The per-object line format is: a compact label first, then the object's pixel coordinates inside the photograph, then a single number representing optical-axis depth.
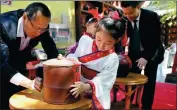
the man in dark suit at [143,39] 2.83
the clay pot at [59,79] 1.39
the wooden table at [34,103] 1.43
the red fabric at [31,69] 1.94
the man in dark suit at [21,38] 1.75
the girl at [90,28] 2.30
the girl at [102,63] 1.55
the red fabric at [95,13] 2.09
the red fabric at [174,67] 5.20
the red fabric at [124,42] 2.54
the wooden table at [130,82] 2.47
